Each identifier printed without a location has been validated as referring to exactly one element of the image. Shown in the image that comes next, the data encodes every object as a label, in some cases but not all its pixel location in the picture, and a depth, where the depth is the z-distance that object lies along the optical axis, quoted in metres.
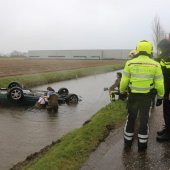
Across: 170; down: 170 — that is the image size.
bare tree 51.53
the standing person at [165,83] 7.07
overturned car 16.19
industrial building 123.88
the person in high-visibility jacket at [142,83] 6.37
